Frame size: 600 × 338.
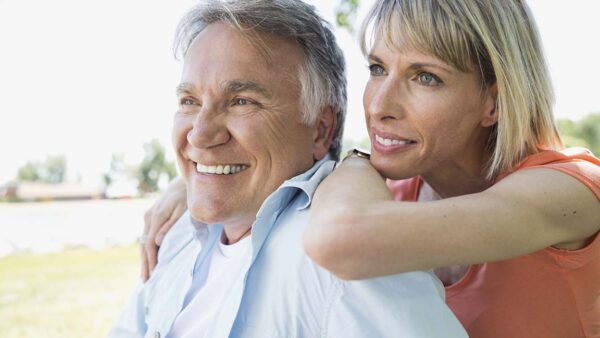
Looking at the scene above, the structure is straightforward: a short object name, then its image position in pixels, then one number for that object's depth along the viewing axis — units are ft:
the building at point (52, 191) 110.11
